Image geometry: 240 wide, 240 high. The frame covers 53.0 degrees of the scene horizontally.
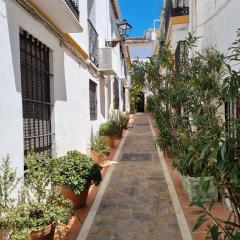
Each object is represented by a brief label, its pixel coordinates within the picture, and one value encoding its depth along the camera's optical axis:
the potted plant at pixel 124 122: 14.26
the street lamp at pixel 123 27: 14.73
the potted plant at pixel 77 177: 4.22
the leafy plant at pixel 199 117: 1.88
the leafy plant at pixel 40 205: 2.88
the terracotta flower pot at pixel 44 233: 2.96
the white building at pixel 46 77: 3.30
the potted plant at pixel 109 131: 9.63
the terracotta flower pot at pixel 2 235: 2.79
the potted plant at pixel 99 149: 7.56
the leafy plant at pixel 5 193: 2.76
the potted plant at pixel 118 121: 11.91
